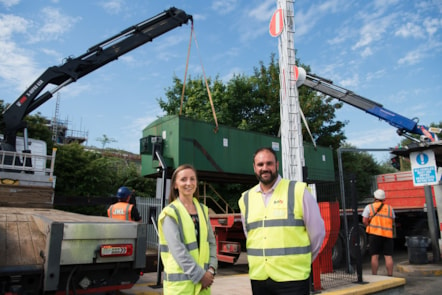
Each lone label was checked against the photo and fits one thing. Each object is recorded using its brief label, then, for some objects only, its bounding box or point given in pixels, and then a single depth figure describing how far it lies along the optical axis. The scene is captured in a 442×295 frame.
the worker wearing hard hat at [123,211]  5.43
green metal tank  10.78
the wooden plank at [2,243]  3.28
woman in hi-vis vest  2.65
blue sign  9.71
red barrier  6.12
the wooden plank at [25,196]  5.60
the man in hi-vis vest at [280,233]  2.64
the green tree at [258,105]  20.27
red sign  5.58
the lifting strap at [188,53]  11.34
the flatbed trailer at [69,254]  3.27
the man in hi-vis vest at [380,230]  7.11
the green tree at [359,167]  23.61
